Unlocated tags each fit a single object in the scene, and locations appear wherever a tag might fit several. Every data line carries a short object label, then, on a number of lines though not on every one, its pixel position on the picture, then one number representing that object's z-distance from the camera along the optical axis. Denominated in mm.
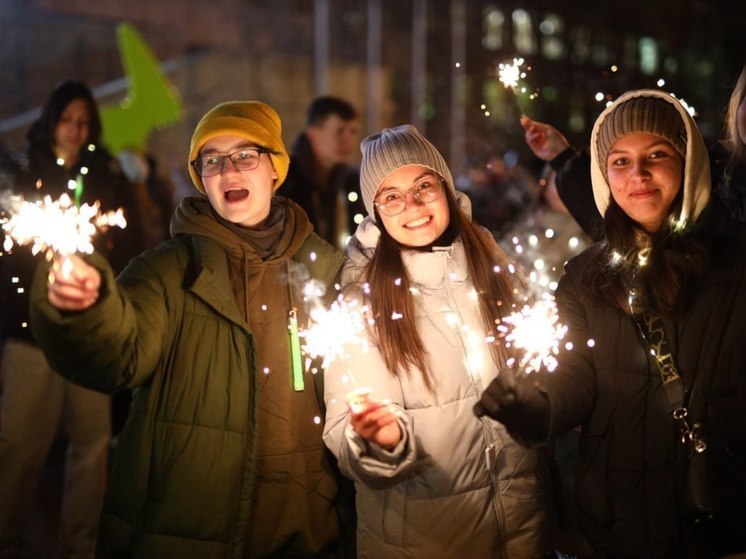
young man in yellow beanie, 3309
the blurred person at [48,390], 5207
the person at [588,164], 3920
